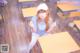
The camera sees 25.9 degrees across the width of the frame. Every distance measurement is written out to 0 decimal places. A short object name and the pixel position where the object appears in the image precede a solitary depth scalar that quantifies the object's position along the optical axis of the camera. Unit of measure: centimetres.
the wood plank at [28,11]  387
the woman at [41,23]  289
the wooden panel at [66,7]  404
